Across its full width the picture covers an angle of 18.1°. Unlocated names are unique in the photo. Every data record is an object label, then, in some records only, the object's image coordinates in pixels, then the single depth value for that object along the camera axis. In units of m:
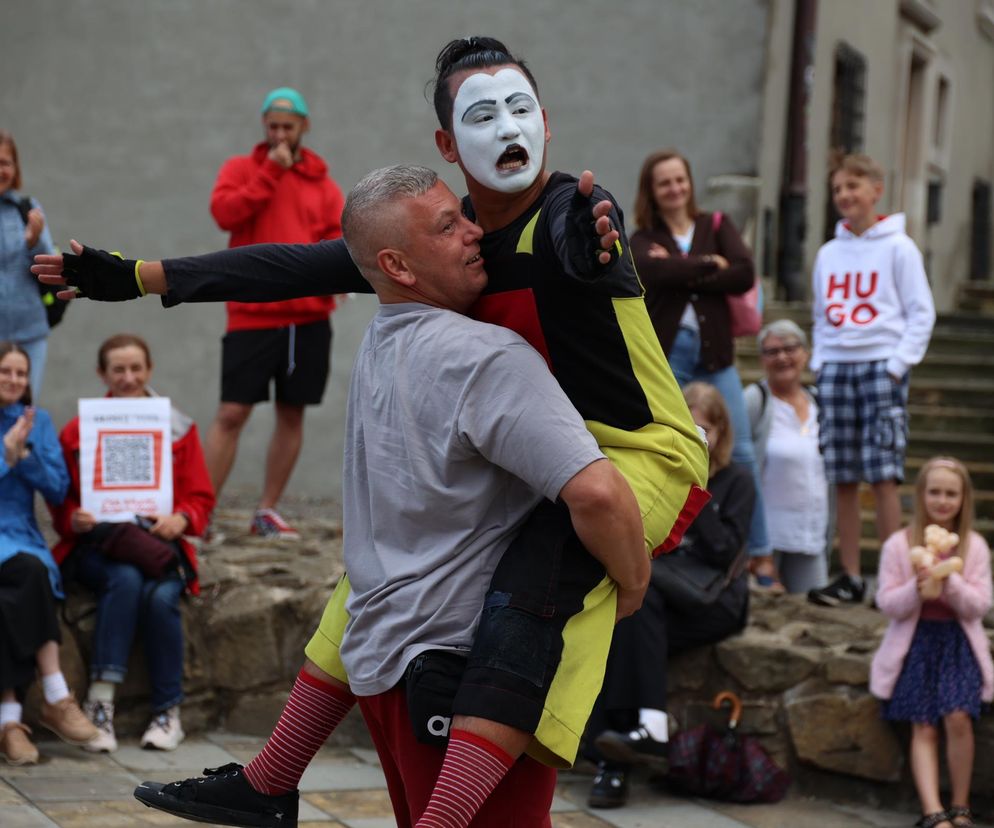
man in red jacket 12.38
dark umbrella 10.34
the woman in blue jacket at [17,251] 11.51
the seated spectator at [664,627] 10.04
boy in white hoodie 12.02
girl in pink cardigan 10.04
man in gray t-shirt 5.22
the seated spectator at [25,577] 9.77
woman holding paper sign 10.32
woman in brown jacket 11.92
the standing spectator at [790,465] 12.74
